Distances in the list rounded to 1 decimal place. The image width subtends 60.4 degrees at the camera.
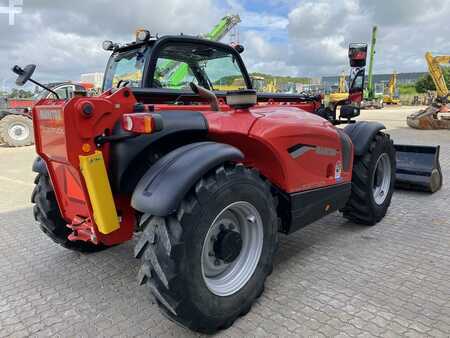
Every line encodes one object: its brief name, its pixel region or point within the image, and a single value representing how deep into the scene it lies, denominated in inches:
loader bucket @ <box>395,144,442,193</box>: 224.7
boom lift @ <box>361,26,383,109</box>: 1049.5
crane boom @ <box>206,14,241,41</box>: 813.9
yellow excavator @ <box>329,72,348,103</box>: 1706.0
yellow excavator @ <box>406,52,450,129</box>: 621.6
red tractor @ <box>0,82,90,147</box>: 512.4
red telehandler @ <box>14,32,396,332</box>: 89.1
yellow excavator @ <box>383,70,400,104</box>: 1800.0
